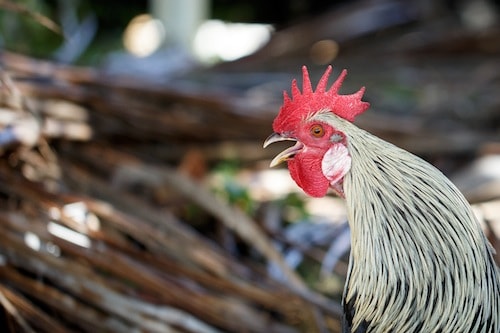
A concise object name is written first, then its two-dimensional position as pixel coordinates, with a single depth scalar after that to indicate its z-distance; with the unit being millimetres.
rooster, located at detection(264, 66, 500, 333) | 4125
